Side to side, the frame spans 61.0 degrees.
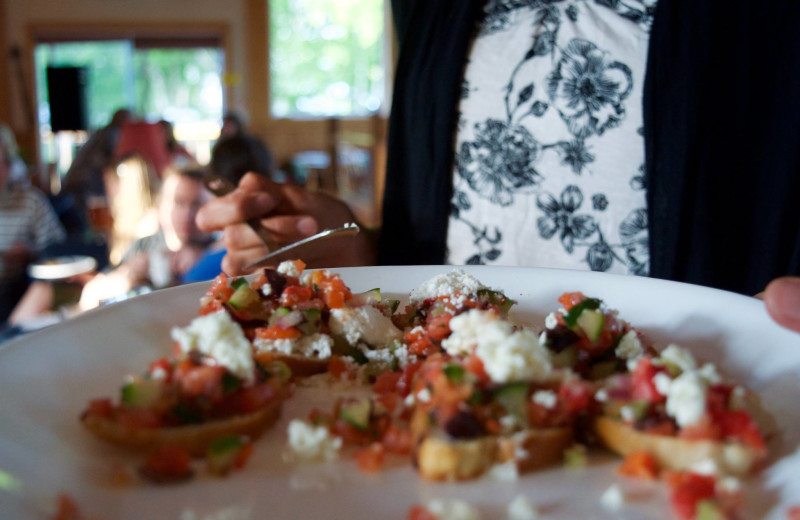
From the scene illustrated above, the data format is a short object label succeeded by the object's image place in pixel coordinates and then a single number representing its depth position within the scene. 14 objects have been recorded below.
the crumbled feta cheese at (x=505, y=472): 0.64
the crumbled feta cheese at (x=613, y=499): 0.59
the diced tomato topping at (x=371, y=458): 0.66
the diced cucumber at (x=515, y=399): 0.67
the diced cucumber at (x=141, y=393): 0.66
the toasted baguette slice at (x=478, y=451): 0.63
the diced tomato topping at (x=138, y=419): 0.65
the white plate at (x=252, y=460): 0.58
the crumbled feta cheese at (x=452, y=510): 0.57
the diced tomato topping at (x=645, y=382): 0.67
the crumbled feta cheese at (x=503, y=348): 0.67
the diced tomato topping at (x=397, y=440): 0.68
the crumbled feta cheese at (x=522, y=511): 0.58
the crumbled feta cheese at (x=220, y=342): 0.71
